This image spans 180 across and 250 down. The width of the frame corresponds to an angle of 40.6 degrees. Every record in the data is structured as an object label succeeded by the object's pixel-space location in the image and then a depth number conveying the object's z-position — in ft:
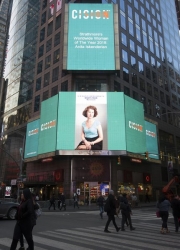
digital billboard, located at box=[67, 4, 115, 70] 147.23
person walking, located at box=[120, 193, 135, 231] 39.43
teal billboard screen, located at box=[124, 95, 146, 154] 136.79
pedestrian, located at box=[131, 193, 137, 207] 103.22
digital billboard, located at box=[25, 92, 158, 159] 129.70
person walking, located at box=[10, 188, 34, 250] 21.30
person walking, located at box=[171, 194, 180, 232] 37.68
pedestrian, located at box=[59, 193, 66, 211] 91.28
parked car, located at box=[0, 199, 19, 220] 52.11
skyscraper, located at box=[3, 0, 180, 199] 147.95
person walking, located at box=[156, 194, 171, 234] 36.19
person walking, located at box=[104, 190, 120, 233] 36.42
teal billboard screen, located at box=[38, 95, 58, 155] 136.98
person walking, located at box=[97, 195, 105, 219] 61.30
